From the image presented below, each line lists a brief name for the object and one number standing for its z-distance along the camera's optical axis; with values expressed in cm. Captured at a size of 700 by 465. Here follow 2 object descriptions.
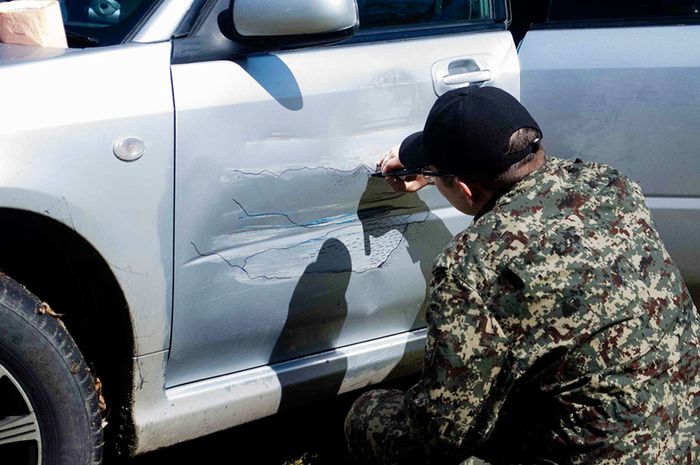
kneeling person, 303
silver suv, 336
